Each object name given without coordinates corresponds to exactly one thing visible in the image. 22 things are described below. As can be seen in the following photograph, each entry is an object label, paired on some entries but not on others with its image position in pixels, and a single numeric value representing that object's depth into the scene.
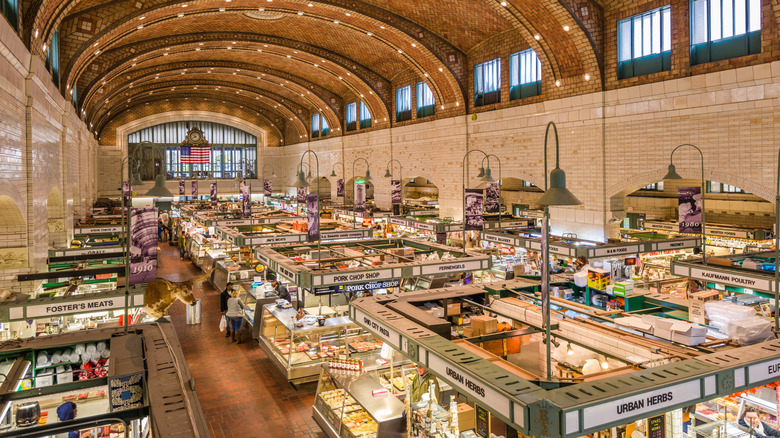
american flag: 43.84
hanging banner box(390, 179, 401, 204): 19.52
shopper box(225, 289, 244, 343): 12.78
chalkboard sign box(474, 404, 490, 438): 5.04
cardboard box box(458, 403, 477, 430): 5.72
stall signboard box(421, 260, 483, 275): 9.48
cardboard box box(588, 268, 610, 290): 9.62
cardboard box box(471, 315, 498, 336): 5.62
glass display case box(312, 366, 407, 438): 6.44
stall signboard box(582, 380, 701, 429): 3.57
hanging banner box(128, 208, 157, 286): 7.66
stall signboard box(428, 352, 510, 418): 3.77
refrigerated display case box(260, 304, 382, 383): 9.09
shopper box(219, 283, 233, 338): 13.66
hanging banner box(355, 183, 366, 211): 17.88
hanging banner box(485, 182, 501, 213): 15.28
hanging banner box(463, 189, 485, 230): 11.55
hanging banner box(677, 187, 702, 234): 10.69
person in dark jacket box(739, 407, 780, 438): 5.49
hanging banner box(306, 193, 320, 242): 10.67
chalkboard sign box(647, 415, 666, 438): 4.54
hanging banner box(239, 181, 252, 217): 18.47
